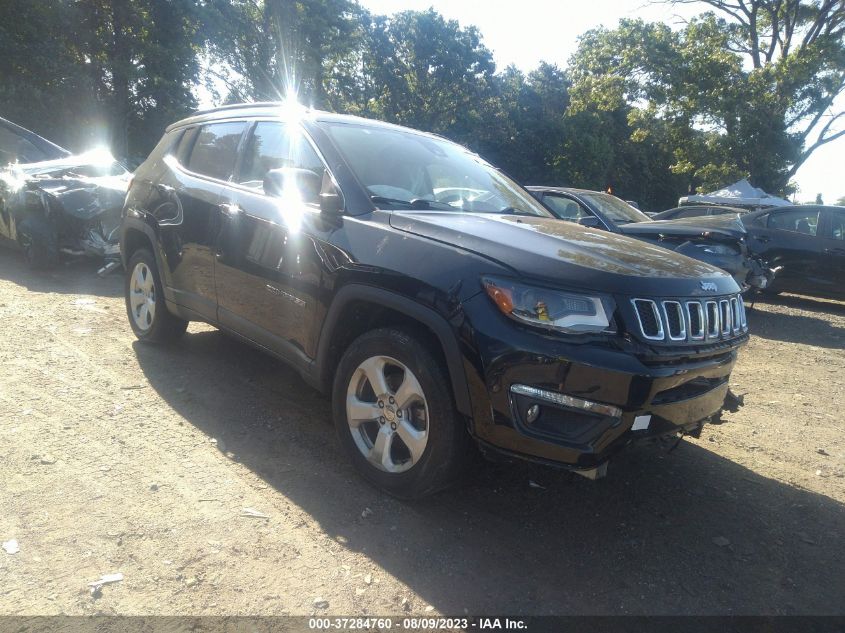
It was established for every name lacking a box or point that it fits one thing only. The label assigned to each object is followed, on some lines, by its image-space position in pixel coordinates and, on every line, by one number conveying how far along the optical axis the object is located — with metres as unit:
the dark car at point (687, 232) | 7.99
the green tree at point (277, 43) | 28.11
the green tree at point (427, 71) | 33.97
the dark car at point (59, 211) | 7.77
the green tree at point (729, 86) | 23.09
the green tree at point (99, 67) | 20.52
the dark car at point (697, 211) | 14.97
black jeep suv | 2.53
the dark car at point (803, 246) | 9.70
